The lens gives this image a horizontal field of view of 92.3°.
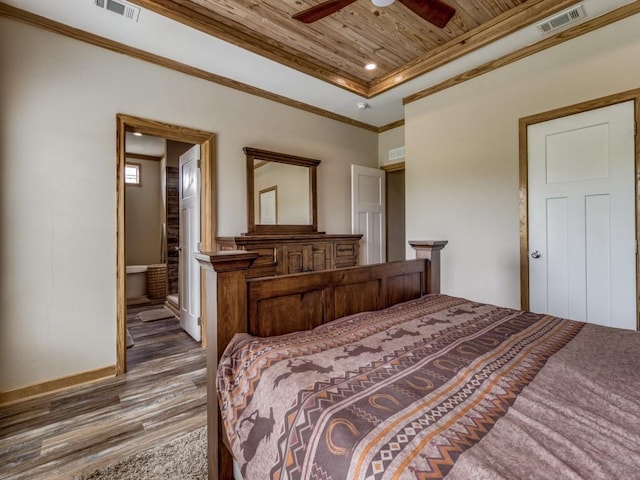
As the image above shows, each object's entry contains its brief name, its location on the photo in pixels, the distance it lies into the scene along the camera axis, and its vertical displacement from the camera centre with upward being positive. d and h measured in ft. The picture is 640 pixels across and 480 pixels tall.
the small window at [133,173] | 19.79 +4.58
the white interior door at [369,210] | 13.85 +1.43
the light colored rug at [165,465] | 4.88 -3.69
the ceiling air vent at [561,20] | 7.47 +5.57
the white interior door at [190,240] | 10.62 +0.11
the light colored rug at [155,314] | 13.51 -3.28
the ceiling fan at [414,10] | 5.96 +4.67
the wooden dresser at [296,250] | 9.93 -0.33
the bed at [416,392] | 2.17 -1.47
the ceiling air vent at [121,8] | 6.97 +5.49
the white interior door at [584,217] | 7.49 +0.59
